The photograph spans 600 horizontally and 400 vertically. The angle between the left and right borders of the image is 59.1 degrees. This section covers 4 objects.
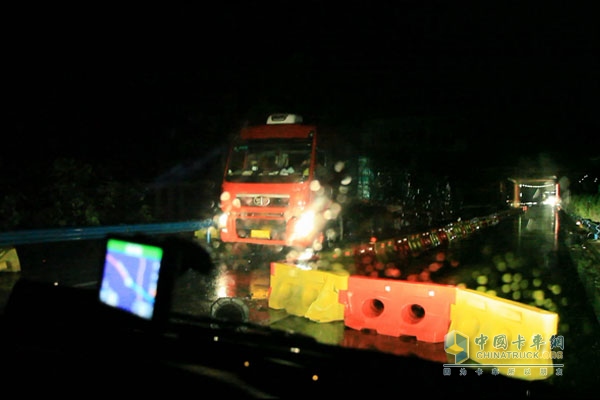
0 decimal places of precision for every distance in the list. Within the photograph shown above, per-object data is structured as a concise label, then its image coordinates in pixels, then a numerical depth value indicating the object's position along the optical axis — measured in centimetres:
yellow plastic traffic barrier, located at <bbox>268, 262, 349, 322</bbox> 764
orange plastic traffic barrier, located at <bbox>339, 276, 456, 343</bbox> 678
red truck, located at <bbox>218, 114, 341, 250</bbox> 1326
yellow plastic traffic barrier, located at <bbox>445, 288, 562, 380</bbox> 557
